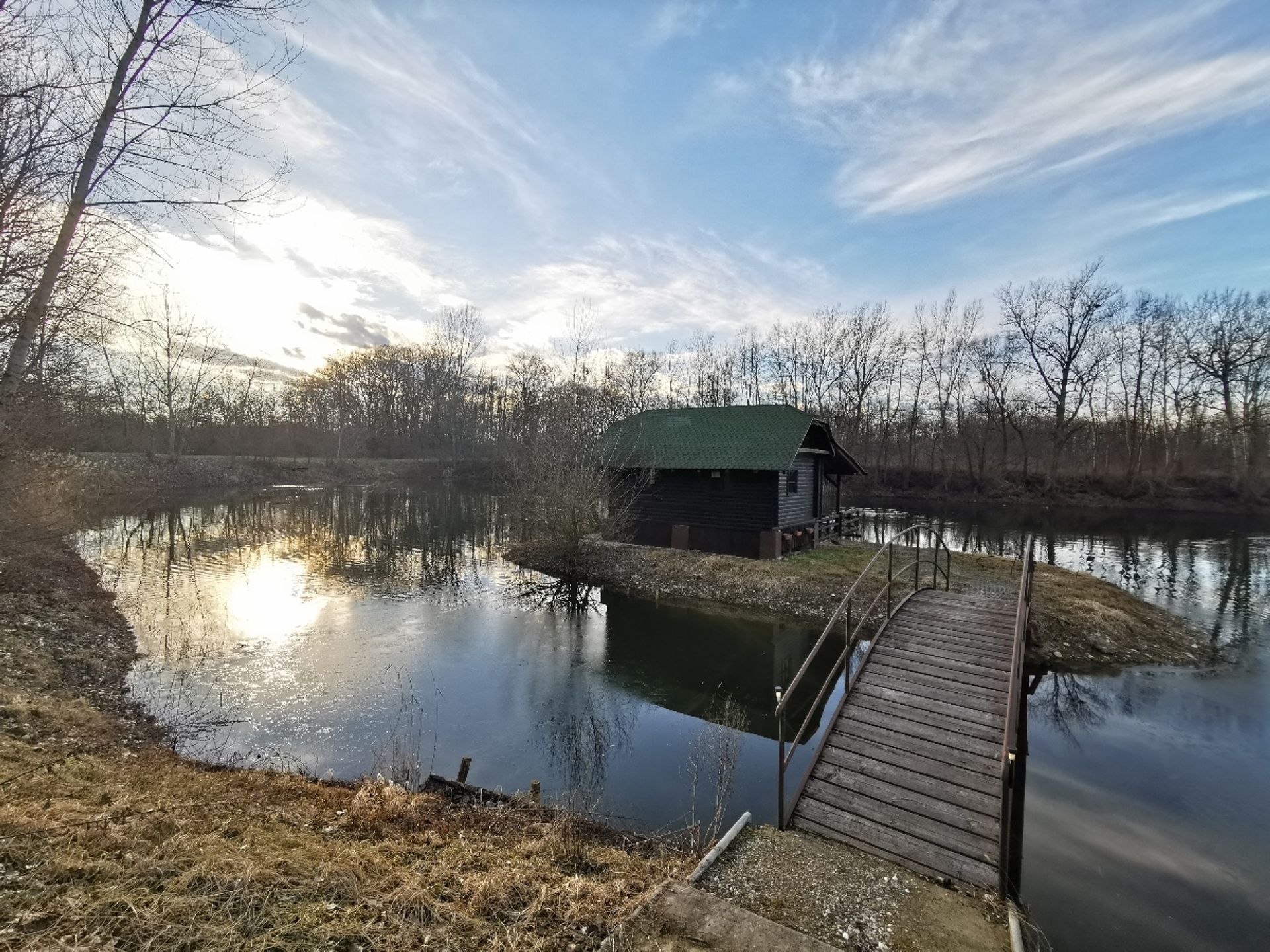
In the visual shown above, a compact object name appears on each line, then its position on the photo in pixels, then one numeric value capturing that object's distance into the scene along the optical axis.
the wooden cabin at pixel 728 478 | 17.91
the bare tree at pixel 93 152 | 5.29
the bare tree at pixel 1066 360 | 39.62
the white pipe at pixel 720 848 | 4.45
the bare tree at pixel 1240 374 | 35.84
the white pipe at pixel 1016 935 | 3.87
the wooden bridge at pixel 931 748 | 5.18
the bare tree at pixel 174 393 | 38.19
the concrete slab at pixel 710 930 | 3.64
